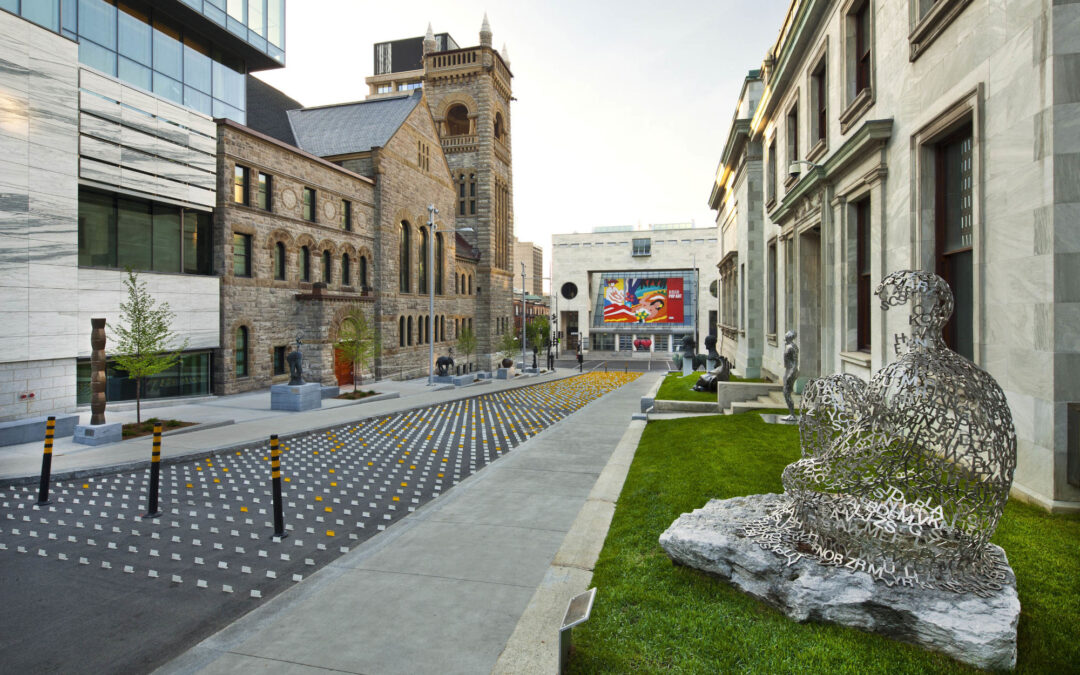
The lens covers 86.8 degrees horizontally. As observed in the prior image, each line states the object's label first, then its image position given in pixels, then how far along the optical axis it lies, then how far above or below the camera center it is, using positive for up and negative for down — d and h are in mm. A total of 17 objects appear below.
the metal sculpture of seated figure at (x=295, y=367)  21375 -1170
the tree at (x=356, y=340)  27109 -207
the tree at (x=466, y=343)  42219 -521
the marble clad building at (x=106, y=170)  16141 +5602
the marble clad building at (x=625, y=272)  79562 +9167
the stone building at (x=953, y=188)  5945 +2295
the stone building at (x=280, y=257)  25125 +3950
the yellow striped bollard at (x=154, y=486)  8461 -2244
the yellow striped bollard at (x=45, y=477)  9203 -2290
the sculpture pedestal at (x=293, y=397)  20844 -2267
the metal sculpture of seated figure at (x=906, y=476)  4160 -1110
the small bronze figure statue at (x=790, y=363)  11773 -560
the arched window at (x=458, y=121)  57844 +22279
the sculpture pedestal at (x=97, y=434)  14156 -2462
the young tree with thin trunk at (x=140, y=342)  16828 -213
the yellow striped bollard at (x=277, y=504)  7586 -2250
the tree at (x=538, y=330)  70562 +797
